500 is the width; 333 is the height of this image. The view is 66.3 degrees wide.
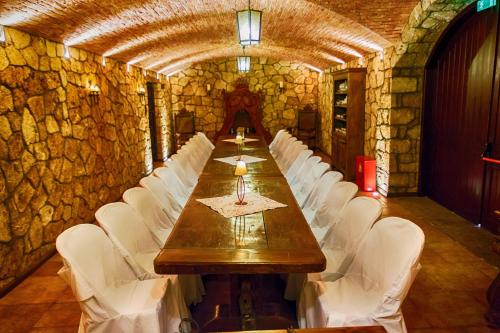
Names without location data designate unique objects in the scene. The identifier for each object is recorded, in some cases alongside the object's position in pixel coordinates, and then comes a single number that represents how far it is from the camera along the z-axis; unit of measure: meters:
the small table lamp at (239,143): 6.05
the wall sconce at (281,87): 11.01
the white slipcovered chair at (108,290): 1.91
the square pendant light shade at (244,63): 8.23
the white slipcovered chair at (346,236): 2.39
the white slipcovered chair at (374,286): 1.88
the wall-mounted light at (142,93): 7.80
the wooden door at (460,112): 4.43
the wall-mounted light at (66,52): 4.45
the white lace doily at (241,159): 5.08
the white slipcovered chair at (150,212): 2.86
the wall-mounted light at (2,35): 3.23
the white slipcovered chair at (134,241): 2.35
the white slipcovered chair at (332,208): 2.90
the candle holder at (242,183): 2.88
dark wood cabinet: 6.86
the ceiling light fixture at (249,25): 3.75
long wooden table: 1.95
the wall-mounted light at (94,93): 5.09
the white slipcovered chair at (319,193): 3.34
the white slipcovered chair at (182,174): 4.44
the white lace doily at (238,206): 2.76
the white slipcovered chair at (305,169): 4.27
